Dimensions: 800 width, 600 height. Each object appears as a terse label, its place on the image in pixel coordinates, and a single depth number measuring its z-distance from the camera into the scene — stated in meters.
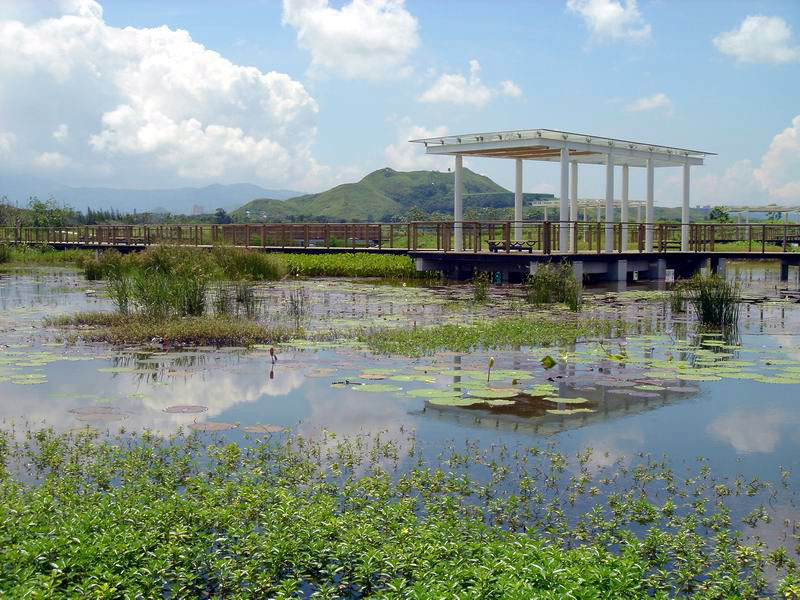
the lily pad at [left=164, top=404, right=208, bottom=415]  7.93
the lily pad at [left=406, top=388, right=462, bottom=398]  8.45
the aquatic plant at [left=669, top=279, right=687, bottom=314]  16.36
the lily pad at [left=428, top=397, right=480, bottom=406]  8.05
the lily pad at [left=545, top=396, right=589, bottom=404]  8.24
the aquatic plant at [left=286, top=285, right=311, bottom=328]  14.88
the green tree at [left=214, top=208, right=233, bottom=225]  79.64
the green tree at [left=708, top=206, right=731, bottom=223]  51.76
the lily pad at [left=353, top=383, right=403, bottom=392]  8.77
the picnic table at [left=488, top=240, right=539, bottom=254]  25.59
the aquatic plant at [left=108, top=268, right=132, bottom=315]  13.91
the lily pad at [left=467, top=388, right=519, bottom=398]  8.45
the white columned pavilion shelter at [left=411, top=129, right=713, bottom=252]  23.77
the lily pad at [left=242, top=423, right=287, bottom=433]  7.23
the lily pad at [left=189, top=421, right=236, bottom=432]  7.29
